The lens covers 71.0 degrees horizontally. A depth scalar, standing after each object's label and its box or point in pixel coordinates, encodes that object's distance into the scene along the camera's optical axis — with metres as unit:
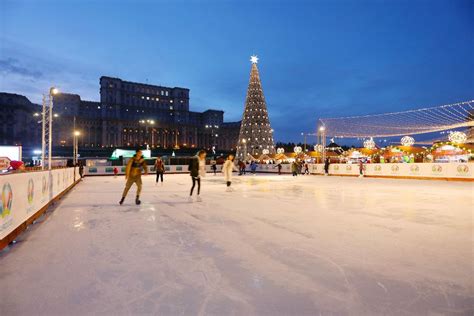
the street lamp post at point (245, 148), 42.94
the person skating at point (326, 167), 29.06
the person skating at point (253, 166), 34.09
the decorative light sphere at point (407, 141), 30.02
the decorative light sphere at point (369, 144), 34.94
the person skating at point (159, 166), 18.48
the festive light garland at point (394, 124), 23.41
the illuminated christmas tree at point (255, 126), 42.06
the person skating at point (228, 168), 14.17
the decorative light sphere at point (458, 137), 24.92
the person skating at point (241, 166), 30.66
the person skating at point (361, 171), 25.72
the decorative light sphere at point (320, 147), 32.47
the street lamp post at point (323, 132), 28.01
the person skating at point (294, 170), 28.64
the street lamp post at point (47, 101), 12.71
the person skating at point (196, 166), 10.78
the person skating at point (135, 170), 9.27
